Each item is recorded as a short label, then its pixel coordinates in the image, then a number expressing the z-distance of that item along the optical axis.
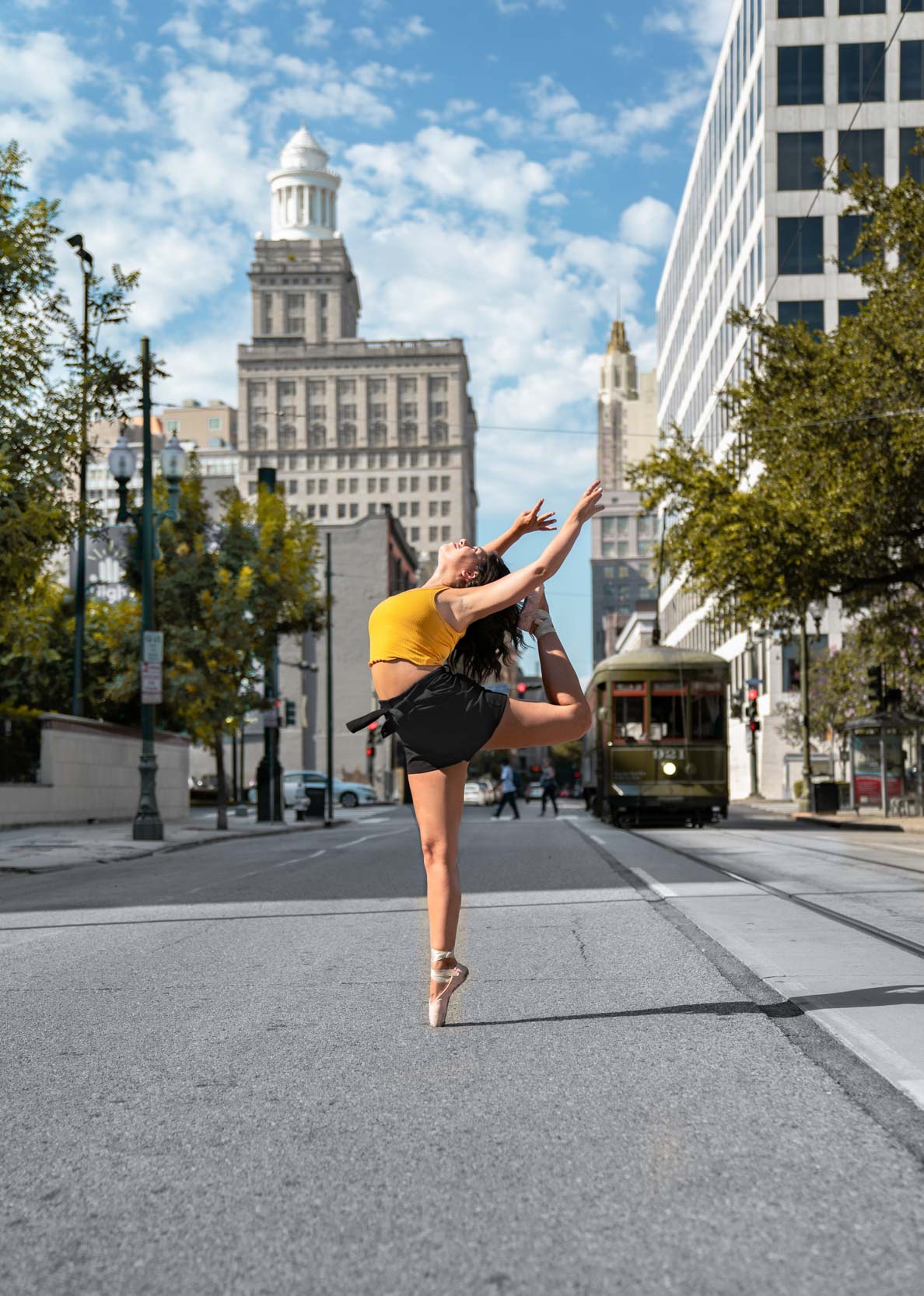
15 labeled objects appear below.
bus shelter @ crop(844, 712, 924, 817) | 32.28
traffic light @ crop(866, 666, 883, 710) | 34.06
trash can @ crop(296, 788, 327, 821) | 41.72
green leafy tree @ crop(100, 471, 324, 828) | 32.59
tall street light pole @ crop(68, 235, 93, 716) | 32.41
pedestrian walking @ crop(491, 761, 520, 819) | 40.22
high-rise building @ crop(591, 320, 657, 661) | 183.25
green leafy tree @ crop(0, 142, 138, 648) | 18.02
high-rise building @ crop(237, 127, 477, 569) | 162.88
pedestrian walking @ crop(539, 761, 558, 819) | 45.03
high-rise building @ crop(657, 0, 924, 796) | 55.72
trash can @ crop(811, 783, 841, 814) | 38.62
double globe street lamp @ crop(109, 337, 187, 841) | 24.78
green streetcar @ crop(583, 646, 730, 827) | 28.55
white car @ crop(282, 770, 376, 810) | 55.16
